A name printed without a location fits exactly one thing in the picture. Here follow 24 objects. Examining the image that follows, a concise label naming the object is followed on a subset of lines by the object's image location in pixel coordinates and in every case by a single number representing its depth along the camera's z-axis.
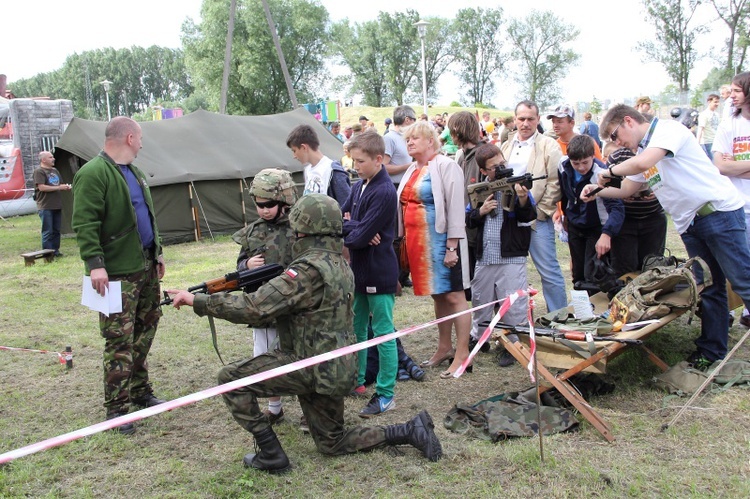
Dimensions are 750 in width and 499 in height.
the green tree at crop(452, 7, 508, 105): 76.44
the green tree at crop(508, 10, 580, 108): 72.62
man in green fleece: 4.14
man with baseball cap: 6.20
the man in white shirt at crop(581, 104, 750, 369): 4.35
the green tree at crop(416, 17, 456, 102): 75.56
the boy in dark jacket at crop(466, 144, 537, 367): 5.18
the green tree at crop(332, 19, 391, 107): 71.50
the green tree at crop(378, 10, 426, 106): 70.94
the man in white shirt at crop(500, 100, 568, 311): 5.54
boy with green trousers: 4.44
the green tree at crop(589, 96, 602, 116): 34.27
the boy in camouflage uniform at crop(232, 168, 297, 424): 4.00
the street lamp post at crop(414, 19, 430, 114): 24.22
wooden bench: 11.03
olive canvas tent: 12.64
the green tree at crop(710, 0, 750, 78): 46.34
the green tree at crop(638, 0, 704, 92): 51.44
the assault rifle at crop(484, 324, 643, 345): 4.23
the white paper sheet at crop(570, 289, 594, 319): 4.80
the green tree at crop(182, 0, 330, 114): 53.12
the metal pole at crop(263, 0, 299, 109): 19.45
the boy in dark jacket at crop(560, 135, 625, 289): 5.32
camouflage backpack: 4.45
